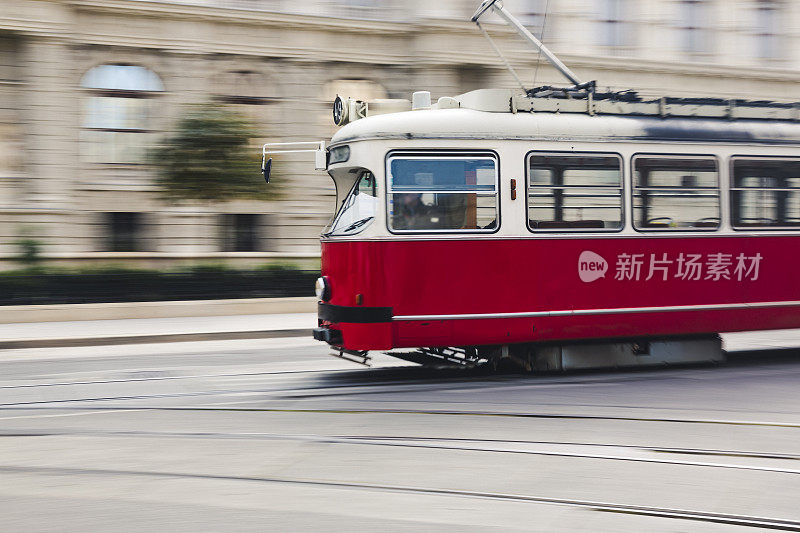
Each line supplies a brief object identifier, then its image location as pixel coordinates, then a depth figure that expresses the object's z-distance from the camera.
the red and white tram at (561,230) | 8.59
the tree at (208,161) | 20.25
